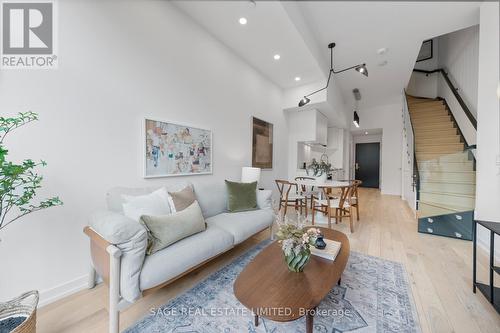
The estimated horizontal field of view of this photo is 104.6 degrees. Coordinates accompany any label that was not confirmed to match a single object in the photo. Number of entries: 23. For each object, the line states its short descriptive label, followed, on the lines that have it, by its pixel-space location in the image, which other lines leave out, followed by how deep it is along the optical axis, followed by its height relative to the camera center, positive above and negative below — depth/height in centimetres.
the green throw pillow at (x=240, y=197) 253 -43
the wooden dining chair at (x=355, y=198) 328 -61
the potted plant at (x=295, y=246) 128 -54
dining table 303 -30
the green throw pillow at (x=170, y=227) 145 -51
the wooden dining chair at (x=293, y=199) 350 -64
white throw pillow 159 -36
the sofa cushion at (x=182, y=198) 185 -35
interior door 742 +7
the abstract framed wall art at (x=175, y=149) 202 +17
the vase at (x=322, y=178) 326 -22
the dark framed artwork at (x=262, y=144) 361 +41
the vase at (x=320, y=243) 157 -64
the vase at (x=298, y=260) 129 -63
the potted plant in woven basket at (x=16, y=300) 101 -80
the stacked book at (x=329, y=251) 148 -68
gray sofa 120 -66
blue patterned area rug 125 -104
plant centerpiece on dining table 328 -8
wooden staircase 267 -17
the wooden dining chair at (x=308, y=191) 353 -52
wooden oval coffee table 98 -72
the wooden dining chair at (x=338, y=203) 299 -61
